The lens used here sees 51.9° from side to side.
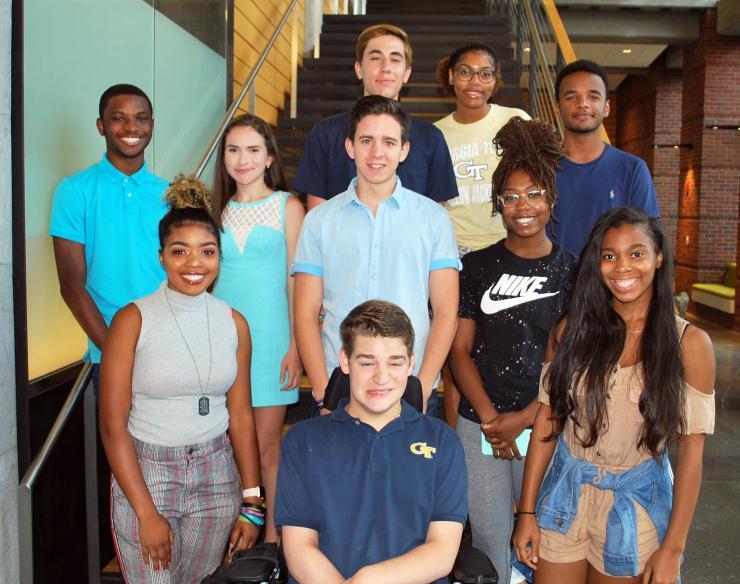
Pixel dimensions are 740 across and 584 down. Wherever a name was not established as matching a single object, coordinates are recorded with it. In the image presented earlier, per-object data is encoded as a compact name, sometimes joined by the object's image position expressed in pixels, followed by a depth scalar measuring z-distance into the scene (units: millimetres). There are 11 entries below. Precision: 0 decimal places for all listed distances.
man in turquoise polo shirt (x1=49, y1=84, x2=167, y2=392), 2611
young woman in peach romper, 1983
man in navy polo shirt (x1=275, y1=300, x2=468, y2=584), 1864
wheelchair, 1797
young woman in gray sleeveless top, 2094
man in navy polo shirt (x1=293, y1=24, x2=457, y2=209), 2756
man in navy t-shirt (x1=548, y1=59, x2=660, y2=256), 2895
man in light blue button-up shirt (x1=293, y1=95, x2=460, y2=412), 2363
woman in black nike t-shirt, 2418
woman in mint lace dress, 2711
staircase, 6828
